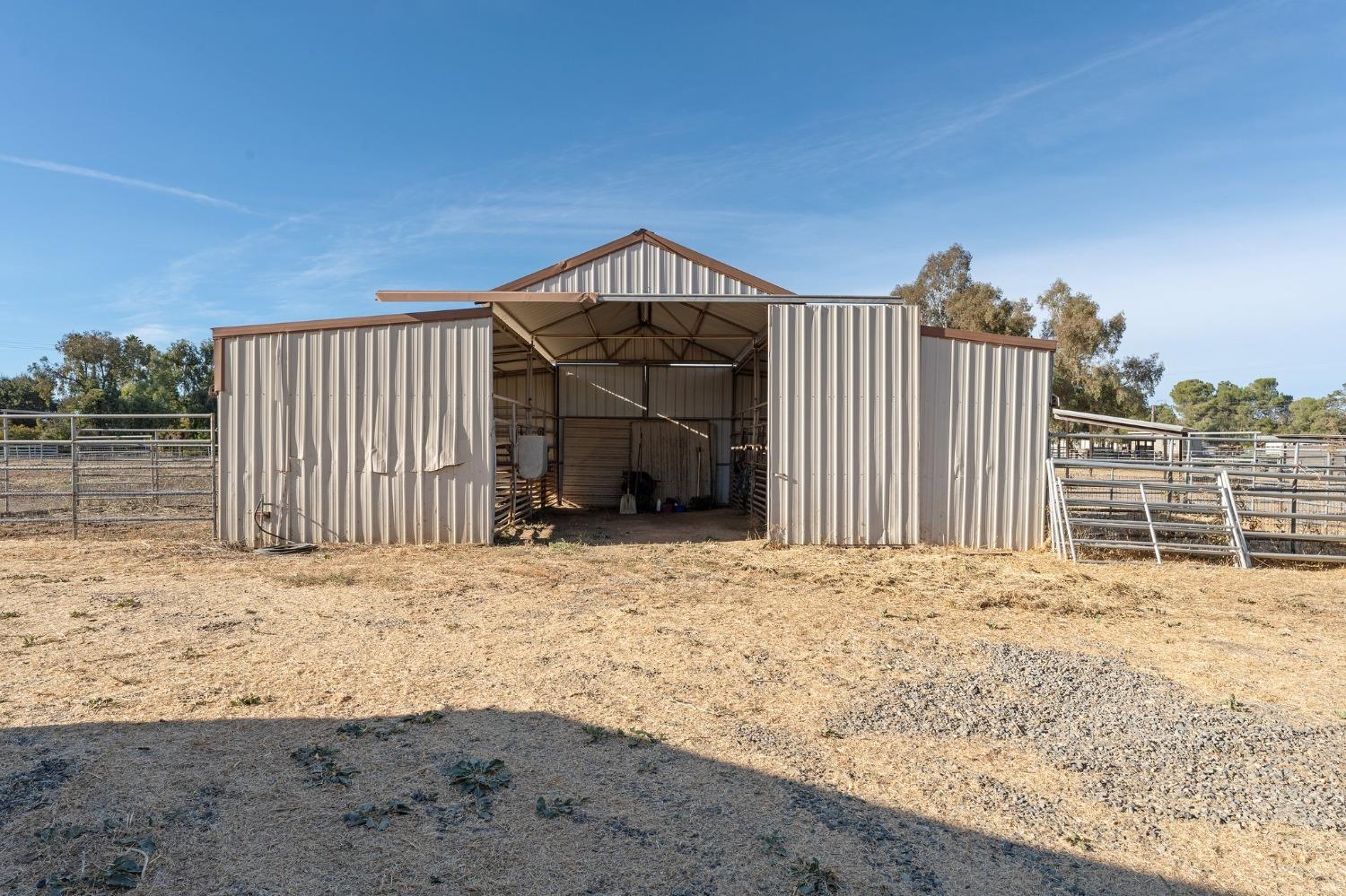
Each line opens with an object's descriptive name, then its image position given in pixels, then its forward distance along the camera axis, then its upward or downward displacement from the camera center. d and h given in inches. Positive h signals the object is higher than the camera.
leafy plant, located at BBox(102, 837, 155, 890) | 107.0 -64.1
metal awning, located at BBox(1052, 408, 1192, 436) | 566.7 +16.0
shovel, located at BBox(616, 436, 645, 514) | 676.7 -57.6
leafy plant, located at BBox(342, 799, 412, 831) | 126.2 -65.1
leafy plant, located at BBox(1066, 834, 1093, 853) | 121.3 -66.0
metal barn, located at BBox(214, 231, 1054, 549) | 419.5 +14.4
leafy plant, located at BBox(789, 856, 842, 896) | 109.0 -65.6
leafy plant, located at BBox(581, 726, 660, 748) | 160.4 -64.9
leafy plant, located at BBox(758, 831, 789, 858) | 119.0 -65.8
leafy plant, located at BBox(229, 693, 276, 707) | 179.8 -63.7
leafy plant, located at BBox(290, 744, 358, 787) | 141.3 -64.4
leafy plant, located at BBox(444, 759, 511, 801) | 138.7 -64.7
